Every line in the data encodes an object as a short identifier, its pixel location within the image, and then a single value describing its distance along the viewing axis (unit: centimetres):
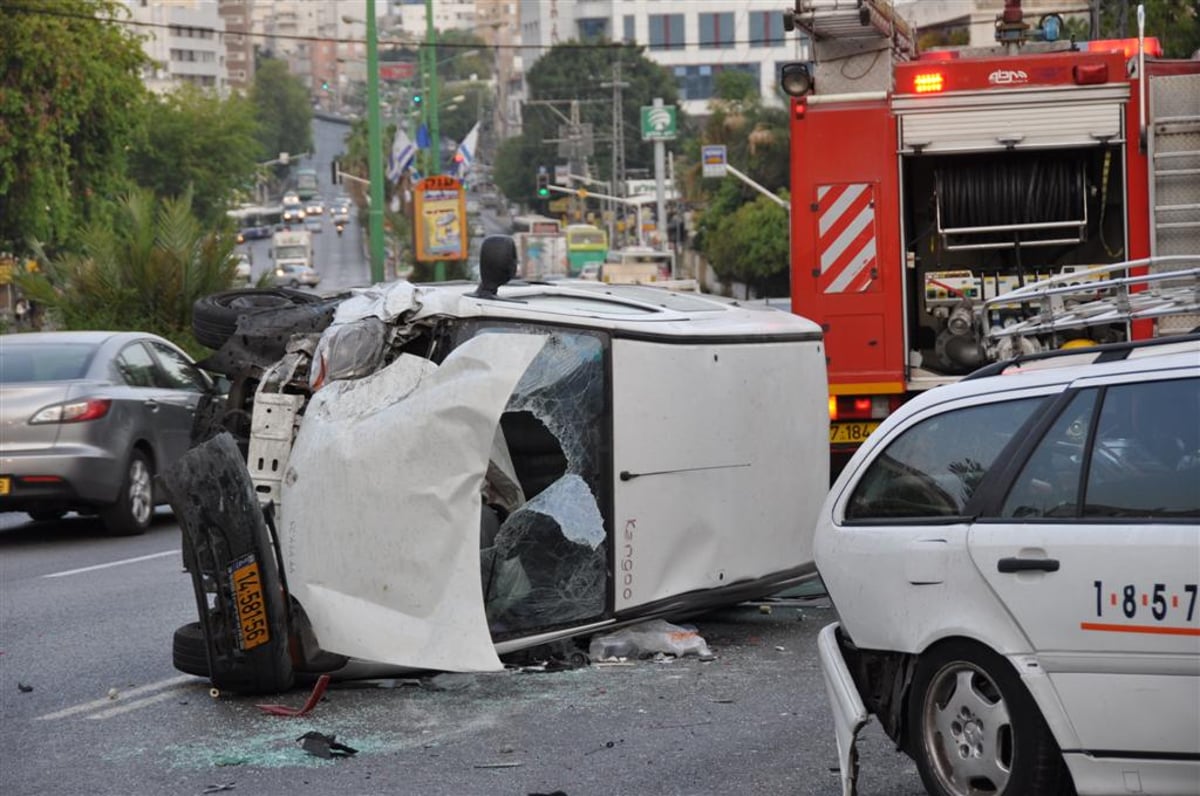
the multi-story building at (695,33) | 13138
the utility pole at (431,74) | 4853
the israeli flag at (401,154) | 5459
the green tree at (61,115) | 4616
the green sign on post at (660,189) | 8108
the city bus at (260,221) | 14025
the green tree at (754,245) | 7223
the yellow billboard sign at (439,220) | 4372
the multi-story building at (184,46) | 18712
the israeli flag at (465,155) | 6231
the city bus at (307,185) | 17600
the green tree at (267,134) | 19162
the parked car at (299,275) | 8206
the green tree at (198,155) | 8056
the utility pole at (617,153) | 9744
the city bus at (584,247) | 8369
